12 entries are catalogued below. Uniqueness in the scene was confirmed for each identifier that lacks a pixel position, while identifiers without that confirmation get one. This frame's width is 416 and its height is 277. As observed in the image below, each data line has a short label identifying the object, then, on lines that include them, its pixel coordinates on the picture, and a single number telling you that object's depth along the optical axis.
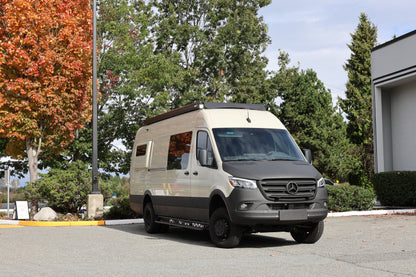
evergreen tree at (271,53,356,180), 46.69
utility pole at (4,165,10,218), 21.13
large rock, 18.13
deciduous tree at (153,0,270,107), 37.06
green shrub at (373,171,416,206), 20.91
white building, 22.59
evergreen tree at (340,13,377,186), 51.84
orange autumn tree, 19.67
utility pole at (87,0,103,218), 18.19
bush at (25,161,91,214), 18.95
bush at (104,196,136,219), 18.39
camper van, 9.89
